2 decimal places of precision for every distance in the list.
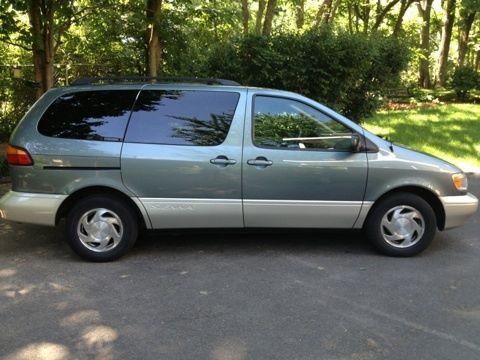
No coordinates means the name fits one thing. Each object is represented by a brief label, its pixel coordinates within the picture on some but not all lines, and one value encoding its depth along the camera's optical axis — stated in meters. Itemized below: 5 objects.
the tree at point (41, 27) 8.04
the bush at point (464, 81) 22.12
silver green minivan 4.93
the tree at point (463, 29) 29.76
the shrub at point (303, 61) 8.93
